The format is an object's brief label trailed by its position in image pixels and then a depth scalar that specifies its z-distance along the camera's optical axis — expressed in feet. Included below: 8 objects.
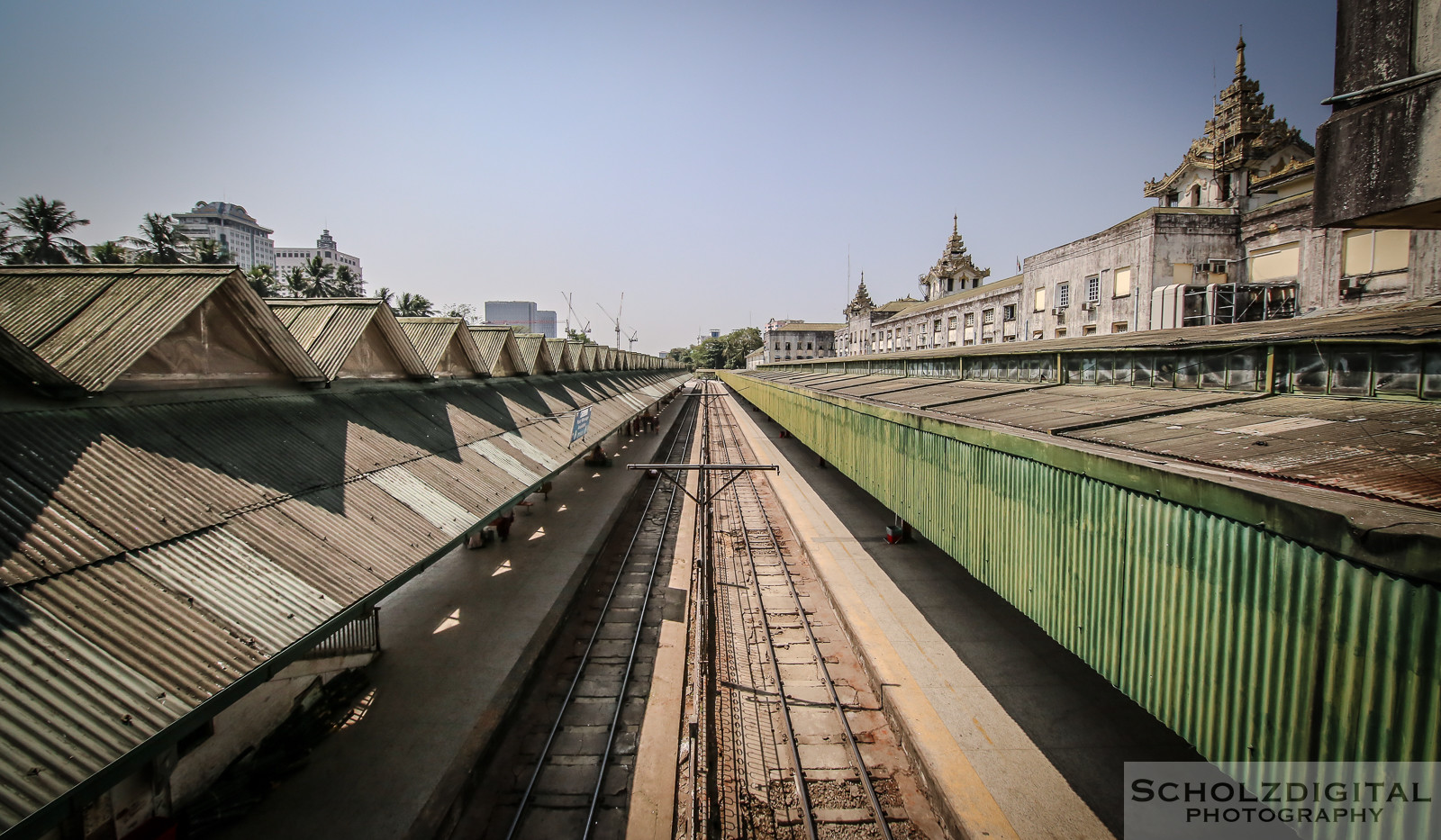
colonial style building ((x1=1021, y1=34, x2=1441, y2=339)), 49.34
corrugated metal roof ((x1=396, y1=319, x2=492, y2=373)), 42.47
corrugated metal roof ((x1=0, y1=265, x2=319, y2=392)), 17.87
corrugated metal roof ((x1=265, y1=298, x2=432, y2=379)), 30.68
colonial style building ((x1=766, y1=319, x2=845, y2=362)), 340.80
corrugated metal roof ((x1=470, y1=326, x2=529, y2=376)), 52.60
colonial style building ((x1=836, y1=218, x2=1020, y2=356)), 101.35
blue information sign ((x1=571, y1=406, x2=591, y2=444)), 49.62
